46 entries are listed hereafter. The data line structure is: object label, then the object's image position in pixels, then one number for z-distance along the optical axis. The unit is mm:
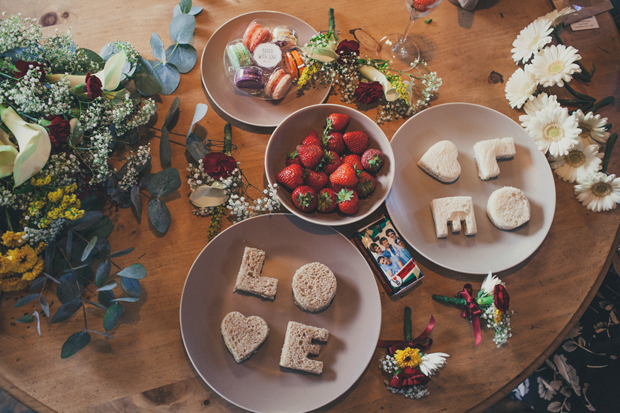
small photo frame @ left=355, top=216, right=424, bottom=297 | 1304
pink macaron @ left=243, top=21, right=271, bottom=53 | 1418
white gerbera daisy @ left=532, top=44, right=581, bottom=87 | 1426
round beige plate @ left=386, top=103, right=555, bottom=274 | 1352
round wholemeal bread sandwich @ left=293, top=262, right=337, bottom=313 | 1254
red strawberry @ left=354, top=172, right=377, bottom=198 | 1251
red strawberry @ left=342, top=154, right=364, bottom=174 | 1278
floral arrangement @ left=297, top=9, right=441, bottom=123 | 1401
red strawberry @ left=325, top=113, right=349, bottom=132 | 1300
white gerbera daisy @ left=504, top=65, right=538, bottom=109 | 1489
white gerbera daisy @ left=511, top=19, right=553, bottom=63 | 1485
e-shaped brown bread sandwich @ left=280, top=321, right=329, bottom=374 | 1213
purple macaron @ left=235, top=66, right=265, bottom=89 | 1349
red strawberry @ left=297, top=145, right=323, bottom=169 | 1260
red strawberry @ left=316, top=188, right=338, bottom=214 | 1233
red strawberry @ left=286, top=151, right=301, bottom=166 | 1289
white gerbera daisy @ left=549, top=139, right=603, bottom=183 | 1426
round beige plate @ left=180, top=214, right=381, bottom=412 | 1202
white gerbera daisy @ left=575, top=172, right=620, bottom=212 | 1412
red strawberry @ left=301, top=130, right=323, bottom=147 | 1301
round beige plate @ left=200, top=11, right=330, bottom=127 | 1401
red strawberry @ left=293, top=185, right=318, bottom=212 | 1207
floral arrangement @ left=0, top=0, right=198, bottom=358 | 1061
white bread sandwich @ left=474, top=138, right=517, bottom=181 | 1403
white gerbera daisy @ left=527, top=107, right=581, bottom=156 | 1360
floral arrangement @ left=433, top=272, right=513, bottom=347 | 1287
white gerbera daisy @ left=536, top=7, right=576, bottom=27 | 1539
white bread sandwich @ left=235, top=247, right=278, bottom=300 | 1253
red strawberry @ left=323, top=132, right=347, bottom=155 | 1303
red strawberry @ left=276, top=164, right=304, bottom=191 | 1239
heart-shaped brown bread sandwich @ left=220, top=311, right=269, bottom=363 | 1197
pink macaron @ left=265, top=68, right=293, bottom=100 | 1376
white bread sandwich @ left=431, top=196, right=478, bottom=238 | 1351
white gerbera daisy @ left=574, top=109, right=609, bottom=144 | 1416
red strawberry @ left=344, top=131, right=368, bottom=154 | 1298
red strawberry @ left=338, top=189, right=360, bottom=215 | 1214
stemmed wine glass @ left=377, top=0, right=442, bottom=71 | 1554
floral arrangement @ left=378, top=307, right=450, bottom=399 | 1229
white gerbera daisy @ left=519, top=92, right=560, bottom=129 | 1431
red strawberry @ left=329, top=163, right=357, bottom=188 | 1244
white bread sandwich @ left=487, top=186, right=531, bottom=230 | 1366
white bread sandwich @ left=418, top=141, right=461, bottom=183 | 1380
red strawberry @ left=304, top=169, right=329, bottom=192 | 1268
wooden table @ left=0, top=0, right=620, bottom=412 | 1209
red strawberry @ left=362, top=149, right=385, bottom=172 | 1249
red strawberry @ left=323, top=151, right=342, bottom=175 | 1300
